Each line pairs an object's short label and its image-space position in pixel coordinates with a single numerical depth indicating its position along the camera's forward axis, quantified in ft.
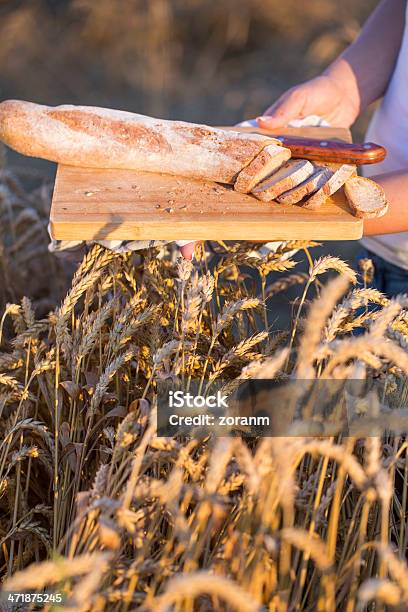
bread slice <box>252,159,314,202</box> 5.17
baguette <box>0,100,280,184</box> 5.31
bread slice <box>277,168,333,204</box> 5.14
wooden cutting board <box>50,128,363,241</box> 5.03
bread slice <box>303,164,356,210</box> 5.12
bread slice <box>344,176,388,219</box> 5.13
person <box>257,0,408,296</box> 6.06
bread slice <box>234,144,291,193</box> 5.23
